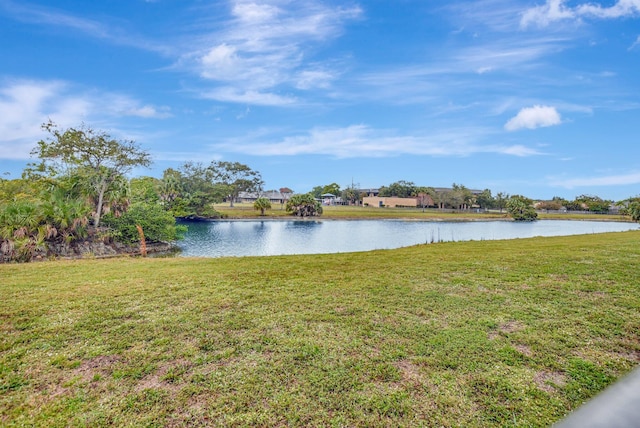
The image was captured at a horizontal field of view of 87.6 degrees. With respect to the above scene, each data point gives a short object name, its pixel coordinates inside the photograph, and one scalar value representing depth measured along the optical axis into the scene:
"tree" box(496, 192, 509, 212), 81.06
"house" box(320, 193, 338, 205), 96.82
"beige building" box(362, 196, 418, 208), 84.62
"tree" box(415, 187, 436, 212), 85.56
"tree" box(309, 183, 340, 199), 105.62
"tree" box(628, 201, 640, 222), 34.78
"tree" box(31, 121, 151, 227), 18.80
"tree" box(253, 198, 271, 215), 54.80
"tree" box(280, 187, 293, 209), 91.75
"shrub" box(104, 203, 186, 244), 19.23
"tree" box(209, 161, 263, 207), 64.56
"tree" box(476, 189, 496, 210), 82.88
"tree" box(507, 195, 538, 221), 64.56
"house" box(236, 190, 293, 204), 86.88
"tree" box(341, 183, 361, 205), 97.88
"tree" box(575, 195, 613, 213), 80.94
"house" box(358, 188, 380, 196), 99.31
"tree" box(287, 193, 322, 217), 54.91
